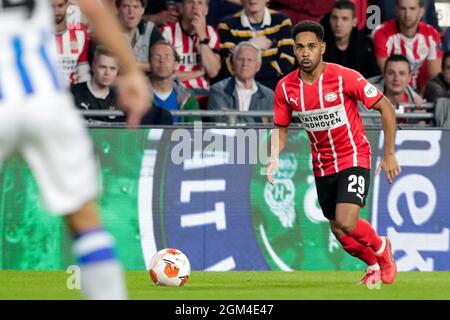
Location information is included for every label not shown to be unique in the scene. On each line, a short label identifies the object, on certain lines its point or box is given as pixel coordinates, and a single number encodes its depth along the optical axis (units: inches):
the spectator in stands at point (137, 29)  554.3
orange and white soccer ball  411.5
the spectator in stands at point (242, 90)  543.5
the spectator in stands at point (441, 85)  554.9
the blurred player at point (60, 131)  189.8
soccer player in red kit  416.8
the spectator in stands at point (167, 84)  533.6
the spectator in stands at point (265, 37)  569.3
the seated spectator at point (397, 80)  548.4
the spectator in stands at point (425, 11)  601.0
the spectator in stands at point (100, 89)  528.6
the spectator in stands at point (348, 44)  565.6
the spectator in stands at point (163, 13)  581.0
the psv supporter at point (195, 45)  565.6
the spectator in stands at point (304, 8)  594.5
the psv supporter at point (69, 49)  545.0
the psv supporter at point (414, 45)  581.9
